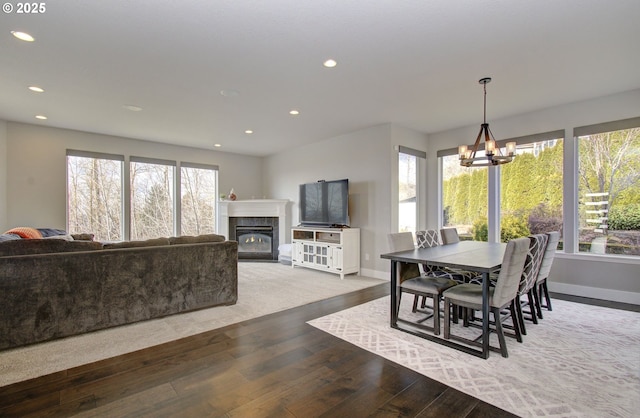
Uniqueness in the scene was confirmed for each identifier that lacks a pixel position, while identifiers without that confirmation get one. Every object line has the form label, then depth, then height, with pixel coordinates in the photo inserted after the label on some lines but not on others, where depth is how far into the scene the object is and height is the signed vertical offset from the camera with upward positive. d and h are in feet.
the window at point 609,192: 13.08 +0.64
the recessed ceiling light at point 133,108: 14.44 +4.82
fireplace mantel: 24.25 -0.26
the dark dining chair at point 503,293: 7.99 -2.54
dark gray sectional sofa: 8.82 -2.53
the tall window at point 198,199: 23.36 +0.65
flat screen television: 18.84 +0.23
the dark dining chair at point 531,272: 9.06 -2.05
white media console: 18.02 -2.68
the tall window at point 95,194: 18.92 +0.82
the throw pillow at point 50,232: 16.09 -1.36
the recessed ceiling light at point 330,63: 10.09 +4.86
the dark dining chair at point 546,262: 10.54 -1.97
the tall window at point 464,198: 17.62 +0.50
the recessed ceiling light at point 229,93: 12.67 +4.85
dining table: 8.18 -1.66
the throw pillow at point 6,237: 10.58 -1.07
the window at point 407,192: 18.40 +0.93
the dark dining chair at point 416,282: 9.55 -2.60
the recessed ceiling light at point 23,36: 8.36 +4.84
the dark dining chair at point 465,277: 11.50 -2.71
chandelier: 10.90 +1.96
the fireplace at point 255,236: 24.35 -2.38
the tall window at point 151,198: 21.07 +0.63
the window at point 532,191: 15.01 +0.81
